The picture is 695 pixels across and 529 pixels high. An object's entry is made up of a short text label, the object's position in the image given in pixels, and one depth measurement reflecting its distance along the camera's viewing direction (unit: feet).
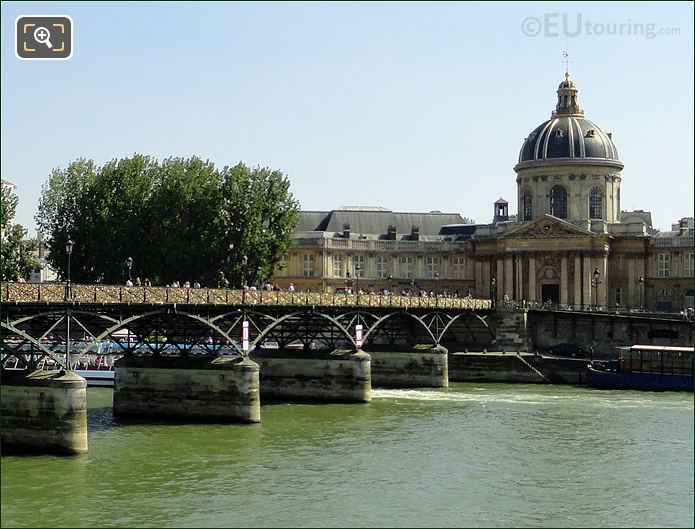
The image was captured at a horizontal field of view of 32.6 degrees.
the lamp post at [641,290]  383.65
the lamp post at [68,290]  151.40
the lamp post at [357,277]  402.93
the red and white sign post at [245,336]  188.75
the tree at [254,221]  293.23
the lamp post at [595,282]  368.09
